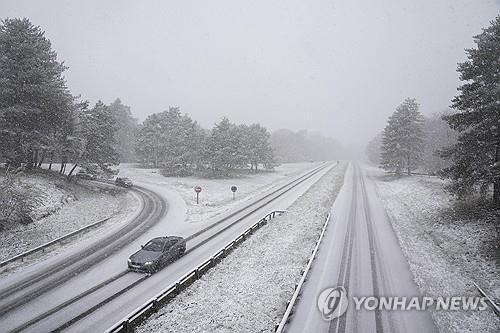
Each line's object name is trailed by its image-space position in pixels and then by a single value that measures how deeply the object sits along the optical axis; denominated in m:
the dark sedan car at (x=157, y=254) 15.38
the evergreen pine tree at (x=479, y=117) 19.58
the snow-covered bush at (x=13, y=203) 18.72
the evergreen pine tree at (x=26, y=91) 25.98
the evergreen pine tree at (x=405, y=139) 51.56
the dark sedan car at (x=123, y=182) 41.33
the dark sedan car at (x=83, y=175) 43.11
